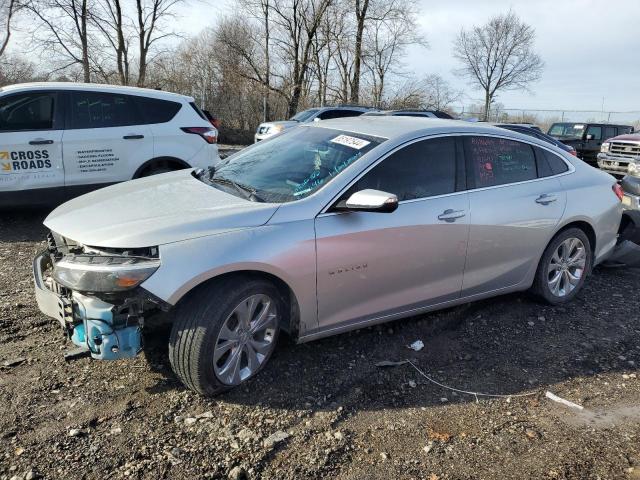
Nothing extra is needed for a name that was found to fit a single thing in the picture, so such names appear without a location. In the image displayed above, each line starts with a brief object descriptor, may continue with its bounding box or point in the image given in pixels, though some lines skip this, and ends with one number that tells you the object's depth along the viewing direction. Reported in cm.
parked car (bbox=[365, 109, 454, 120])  1524
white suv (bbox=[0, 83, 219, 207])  615
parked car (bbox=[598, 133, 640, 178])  1575
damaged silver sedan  291
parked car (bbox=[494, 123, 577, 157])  1325
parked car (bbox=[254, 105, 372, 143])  1487
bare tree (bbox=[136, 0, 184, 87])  2758
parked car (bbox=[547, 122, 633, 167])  1975
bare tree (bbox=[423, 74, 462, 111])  3219
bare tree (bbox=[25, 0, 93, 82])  2600
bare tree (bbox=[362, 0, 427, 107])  3102
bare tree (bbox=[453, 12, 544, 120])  4588
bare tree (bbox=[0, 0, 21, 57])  2719
